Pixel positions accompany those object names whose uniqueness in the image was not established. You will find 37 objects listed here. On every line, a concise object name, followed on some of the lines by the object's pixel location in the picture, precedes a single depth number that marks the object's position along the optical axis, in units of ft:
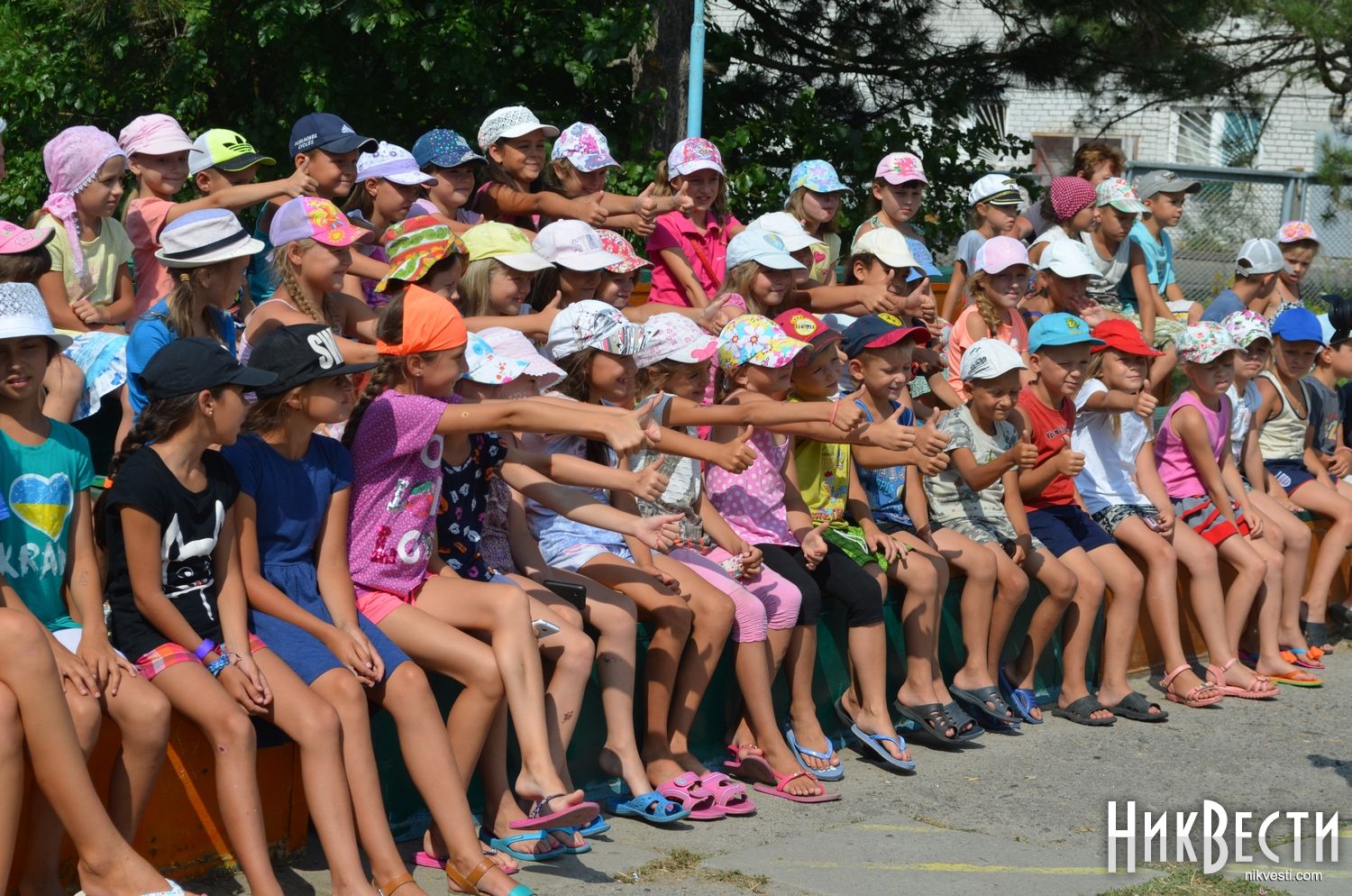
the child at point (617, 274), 21.35
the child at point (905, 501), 21.35
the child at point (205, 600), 13.48
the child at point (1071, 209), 29.55
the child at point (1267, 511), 26.43
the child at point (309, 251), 18.43
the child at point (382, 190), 22.20
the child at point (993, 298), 25.39
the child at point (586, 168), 24.31
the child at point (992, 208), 28.53
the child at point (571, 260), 20.99
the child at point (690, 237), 24.85
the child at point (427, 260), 18.80
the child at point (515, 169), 24.54
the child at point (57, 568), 13.15
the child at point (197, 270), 16.98
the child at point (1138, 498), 24.21
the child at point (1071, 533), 23.06
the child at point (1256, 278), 31.81
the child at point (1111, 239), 29.22
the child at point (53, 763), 12.34
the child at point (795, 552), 19.60
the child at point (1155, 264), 30.12
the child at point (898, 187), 26.91
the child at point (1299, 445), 28.02
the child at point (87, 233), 19.56
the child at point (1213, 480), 25.68
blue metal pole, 30.86
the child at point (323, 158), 21.56
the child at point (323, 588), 14.19
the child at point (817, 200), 25.94
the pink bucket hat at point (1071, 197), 29.55
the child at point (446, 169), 23.53
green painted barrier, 16.11
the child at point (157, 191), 20.71
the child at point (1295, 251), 33.35
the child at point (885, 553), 20.68
